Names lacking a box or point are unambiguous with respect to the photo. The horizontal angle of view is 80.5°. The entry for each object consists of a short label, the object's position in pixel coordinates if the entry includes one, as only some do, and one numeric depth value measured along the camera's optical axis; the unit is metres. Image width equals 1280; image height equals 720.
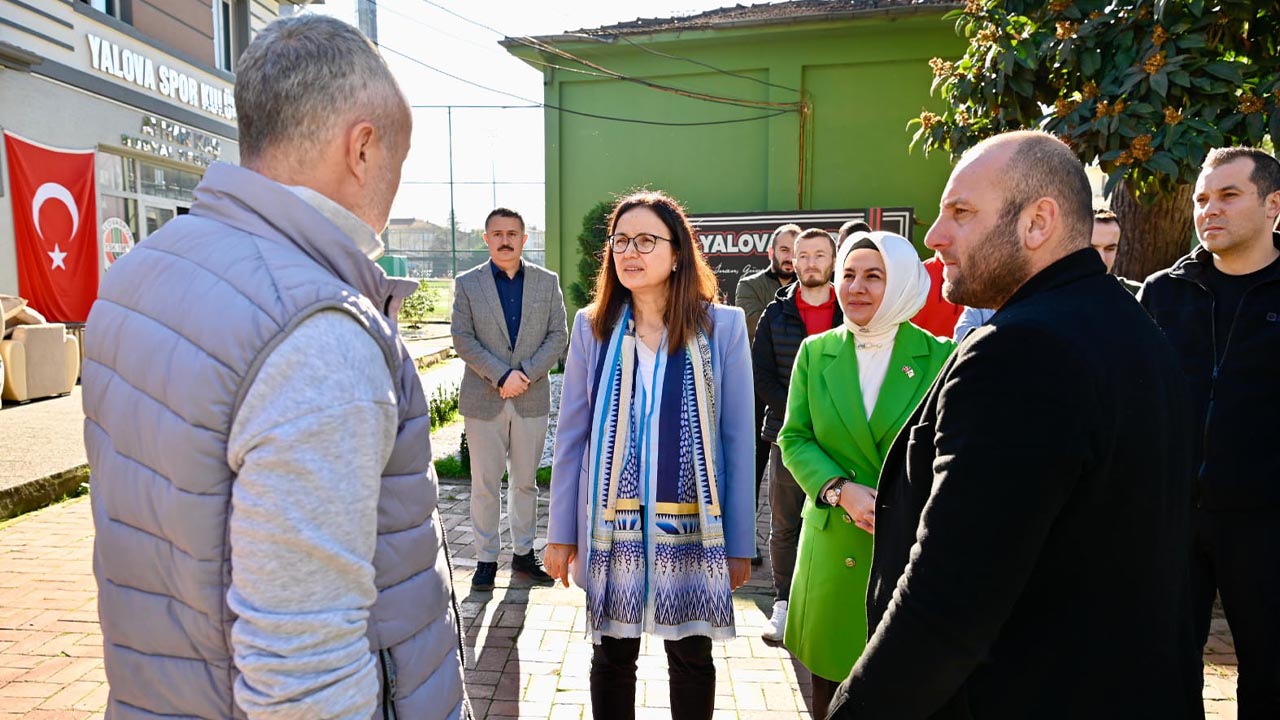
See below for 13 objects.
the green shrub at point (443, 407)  8.84
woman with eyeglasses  2.55
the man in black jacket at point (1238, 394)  2.53
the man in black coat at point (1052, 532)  1.30
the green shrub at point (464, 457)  6.71
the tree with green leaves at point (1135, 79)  4.02
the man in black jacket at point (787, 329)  4.02
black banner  11.36
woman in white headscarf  2.49
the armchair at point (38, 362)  8.73
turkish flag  10.16
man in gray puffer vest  1.05
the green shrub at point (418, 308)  23.01
